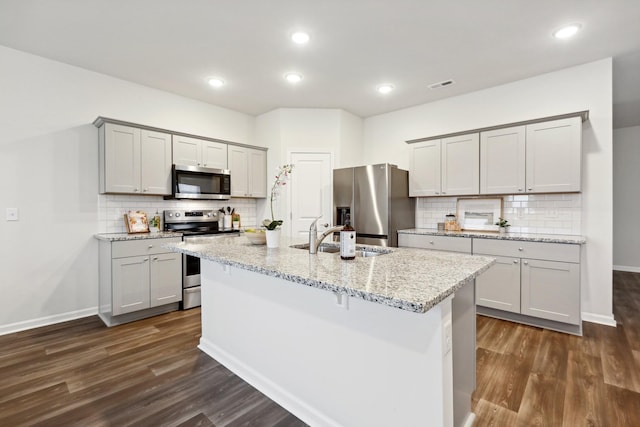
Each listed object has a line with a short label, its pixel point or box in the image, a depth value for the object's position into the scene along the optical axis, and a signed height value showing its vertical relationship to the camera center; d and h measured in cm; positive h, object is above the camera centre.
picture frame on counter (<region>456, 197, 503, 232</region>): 393 +0
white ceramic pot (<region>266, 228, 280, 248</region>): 232 -19
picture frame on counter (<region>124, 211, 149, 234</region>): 365 -12
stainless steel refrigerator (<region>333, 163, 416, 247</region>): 404 +14
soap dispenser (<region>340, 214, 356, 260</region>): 183 -19
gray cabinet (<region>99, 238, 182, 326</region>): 322 -73
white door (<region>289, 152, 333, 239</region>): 470 +33
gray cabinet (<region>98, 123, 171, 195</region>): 339 +59
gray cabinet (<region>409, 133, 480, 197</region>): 381 +58
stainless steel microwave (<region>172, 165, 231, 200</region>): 389 +38
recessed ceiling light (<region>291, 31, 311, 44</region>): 276 +158
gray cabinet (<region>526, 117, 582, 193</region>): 315 +58
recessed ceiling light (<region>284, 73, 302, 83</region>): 359 +158
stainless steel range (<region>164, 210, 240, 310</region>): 377 -25
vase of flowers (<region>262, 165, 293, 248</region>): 232 -14
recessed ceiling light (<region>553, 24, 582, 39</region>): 265 +157
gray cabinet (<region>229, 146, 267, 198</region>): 453 +61
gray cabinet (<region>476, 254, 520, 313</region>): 325 -80
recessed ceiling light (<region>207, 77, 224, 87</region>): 375 +159
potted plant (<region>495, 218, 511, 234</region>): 368 -17
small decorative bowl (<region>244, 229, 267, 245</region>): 248 -20
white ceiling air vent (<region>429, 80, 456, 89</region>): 381 +158
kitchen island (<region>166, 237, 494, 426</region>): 128 -63
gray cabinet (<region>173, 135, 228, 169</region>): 394 +79
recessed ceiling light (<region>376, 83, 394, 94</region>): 392 +158
